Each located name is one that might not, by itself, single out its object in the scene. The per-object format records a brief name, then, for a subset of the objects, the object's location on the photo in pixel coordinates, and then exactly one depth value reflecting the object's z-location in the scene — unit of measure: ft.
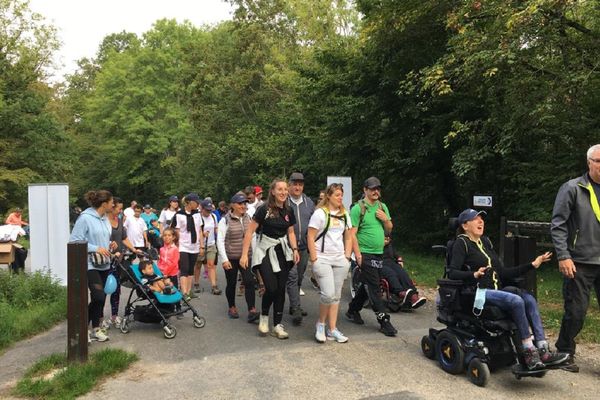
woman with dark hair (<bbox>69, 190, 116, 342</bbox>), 19.35
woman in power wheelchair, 14.55
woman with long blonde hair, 19.40
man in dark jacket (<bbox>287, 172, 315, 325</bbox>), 23.06
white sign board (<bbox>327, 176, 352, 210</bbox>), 44.21
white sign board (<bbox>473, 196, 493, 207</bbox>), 25.90
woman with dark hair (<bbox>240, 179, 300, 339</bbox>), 20.10
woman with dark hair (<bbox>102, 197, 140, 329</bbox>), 21.70
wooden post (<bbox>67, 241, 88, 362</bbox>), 16.58
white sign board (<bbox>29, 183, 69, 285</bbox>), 31.78
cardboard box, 36.28
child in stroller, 21.77
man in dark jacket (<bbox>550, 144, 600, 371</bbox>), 15.51
